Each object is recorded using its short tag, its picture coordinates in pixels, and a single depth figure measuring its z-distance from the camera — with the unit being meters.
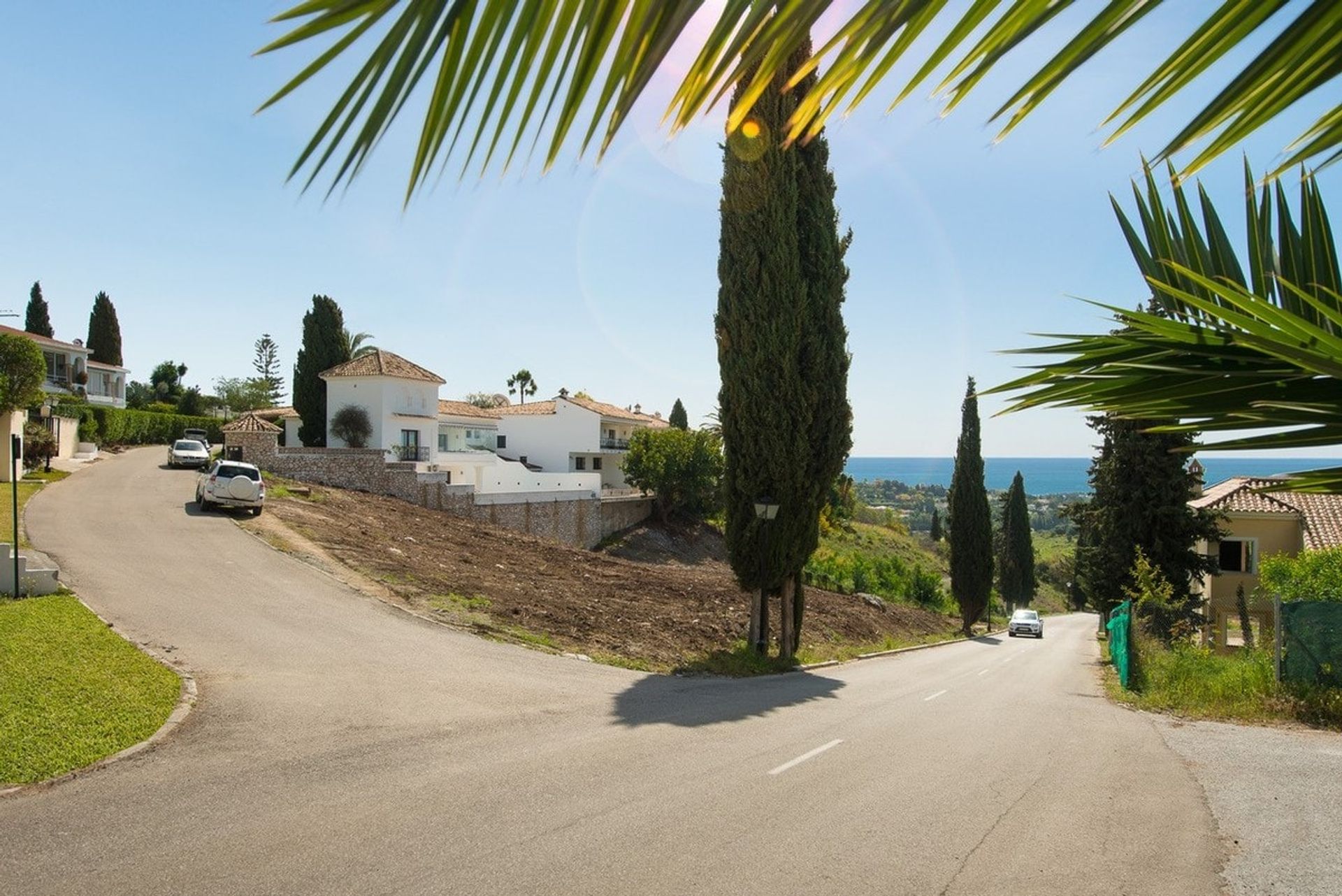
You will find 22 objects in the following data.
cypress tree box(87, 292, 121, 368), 63.84
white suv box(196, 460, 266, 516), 23.88
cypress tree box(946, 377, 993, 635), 42.62
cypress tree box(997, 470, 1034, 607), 63.28
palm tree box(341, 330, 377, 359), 56.94
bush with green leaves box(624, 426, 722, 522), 48.09
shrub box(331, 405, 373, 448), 38.47
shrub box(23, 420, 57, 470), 30.02
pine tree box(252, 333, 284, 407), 82.01
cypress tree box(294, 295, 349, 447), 42.06
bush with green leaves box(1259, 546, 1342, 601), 18.23
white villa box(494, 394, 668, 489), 57.78
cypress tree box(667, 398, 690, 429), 82.38
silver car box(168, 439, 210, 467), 36.16
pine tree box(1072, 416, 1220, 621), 24.25
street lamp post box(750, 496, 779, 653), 18.42
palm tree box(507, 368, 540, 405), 92.31
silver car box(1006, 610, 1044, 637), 43.69
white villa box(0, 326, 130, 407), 51.50
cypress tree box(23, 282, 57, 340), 61.66
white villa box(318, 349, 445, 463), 38.94
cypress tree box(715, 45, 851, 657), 18.38
